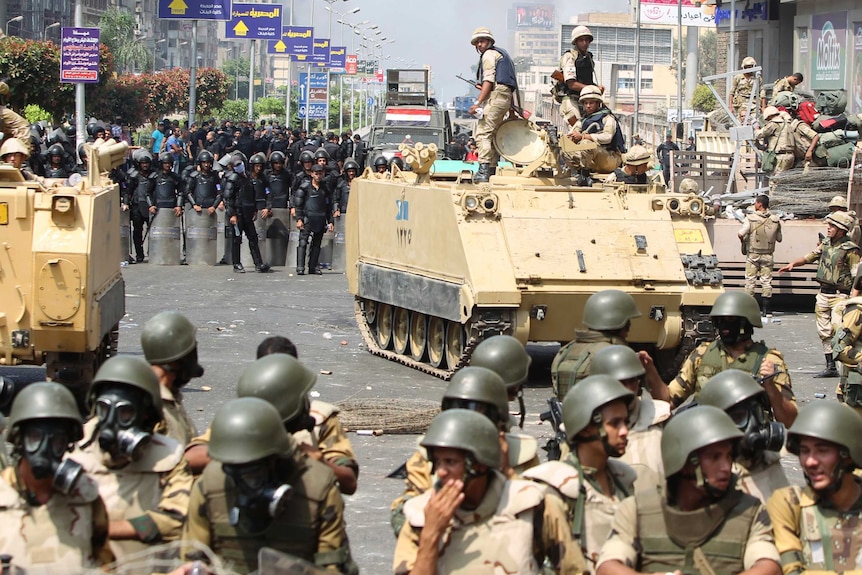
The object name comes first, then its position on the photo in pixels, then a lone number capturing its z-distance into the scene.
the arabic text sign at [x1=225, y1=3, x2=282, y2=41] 47.29
